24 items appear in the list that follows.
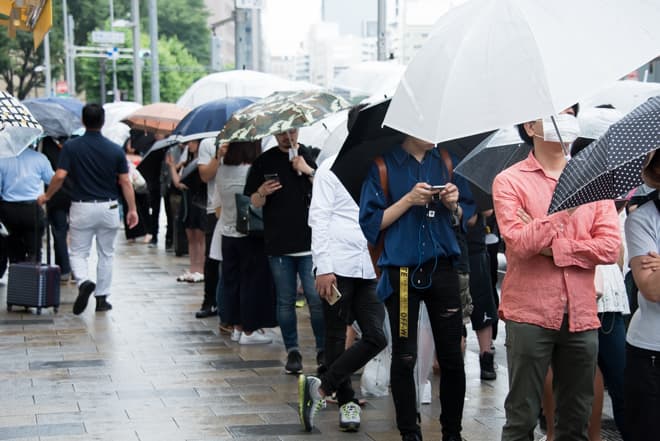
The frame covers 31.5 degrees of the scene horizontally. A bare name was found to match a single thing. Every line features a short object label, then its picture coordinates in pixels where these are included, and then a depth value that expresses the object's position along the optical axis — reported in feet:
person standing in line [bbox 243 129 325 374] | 26.89
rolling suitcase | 37.37
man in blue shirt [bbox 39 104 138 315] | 37.14
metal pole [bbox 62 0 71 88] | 194.08
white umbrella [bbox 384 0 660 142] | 14.90
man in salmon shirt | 16.42
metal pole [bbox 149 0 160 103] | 103.22
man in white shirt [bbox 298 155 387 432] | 21.98
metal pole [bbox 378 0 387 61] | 63.98
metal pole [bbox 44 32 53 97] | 190.39
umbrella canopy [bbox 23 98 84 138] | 45.68
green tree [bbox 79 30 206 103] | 273.95
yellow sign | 31.63
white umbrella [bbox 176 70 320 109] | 40.29
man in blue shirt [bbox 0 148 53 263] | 40.32
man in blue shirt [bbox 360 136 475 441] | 19.39
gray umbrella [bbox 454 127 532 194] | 19.92
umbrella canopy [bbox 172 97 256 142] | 33.12
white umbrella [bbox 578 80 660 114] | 28.37
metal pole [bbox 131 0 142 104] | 119.68
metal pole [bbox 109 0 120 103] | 207.00
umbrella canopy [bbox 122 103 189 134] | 49.14
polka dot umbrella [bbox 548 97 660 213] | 12.55
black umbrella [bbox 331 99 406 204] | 20.01
